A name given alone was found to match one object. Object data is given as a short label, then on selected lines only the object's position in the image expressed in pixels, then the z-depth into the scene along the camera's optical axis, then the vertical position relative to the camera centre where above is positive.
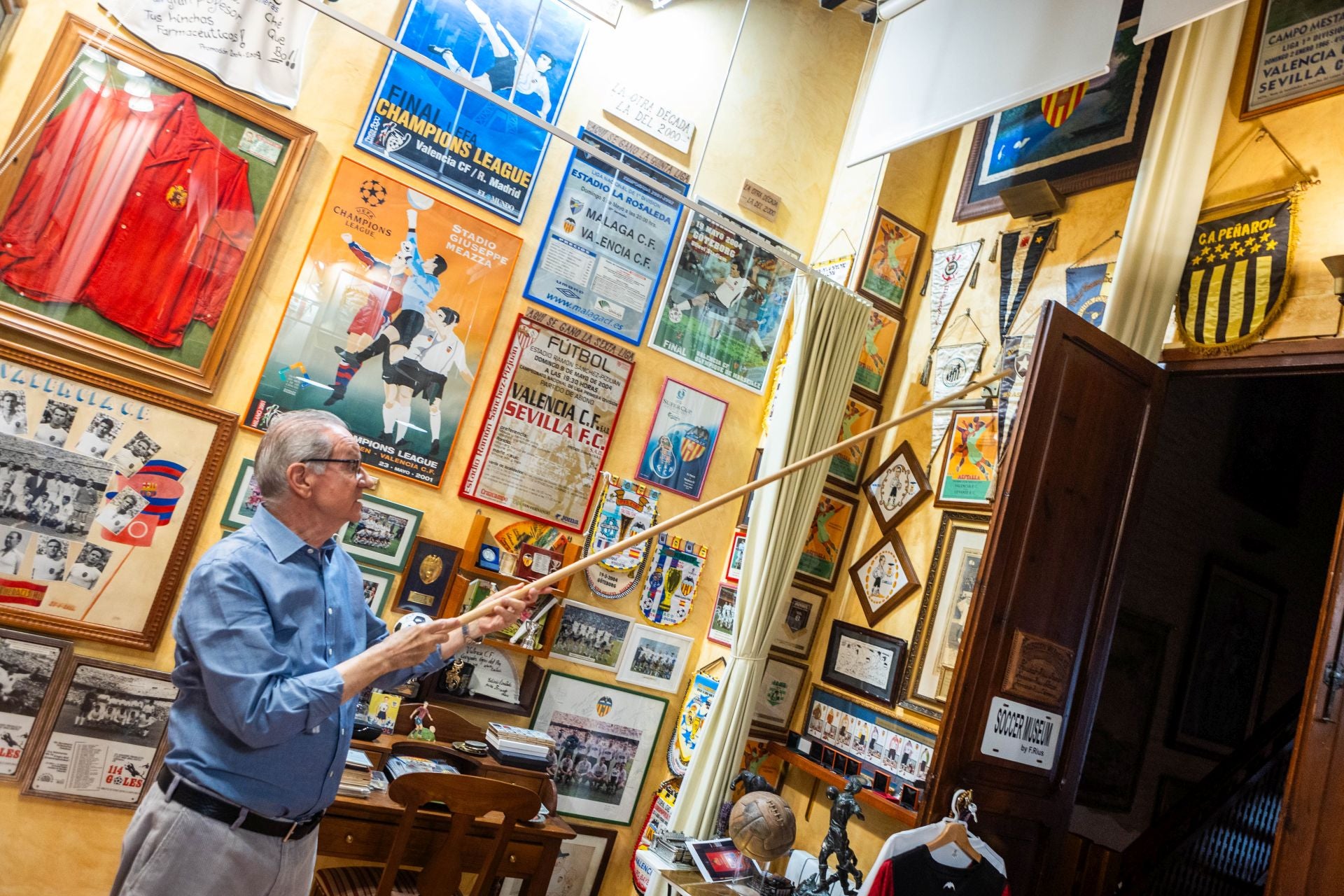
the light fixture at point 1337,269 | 2.97 +1.61
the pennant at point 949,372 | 4.39 +1.36
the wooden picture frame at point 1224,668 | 4.96 +0.40
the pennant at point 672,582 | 4.58 -0.06
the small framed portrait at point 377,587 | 3.90 -0.45
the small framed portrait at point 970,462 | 4.08 +0.89
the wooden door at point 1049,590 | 3.04 +0.33
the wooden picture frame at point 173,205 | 3.25 +0.73
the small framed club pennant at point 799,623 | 4.59 -0.07
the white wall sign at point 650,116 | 4.52 +2.20
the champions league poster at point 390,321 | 3.77 +0.67
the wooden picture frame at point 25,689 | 3.26 -1.11
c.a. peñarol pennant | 3.25 +1.67
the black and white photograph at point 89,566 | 3.37 -0.63
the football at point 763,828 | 3.09 -0.77
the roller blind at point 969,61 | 3.32 +2.39
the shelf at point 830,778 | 3.78 -0.71
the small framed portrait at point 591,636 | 4.33 -0.43
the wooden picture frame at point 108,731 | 3.34 -1.23
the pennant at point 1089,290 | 3.87 +1.72
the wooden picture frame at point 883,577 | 4.35 +0.27
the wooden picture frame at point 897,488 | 4.45 +0.73
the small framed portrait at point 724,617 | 4.70 -0.16
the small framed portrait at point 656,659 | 4.52 -0.46
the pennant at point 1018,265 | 4.27 +1.90
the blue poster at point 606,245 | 4.37 +1.46
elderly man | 1.92 -0.50
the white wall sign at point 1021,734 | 3.09 -0.19
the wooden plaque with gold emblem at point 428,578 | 3.98 -0.35
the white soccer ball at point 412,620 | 2.35 -0.35
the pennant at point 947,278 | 4.62 +1.89
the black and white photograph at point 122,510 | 3.41 -0.40
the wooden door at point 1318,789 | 2.52 -0.06
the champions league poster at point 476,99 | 3.96 +1.78
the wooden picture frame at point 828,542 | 4.65 +0.38
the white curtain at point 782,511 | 4.12 +0.43
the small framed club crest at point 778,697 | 4.52 -0.46
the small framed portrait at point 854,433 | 4.73 +0.98
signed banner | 3.42 +1.48
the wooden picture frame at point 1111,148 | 3.96 +2.44
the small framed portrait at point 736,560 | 4.76 +0.15
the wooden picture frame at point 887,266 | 4.78 +1.91
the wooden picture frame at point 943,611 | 4.01 +0.19
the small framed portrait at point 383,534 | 3.87 -0.23
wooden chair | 3.04 -1.11
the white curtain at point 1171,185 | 3.43 +1.99
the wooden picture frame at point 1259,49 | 3.38 +2.63
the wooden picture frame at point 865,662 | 4.21 -0.15
